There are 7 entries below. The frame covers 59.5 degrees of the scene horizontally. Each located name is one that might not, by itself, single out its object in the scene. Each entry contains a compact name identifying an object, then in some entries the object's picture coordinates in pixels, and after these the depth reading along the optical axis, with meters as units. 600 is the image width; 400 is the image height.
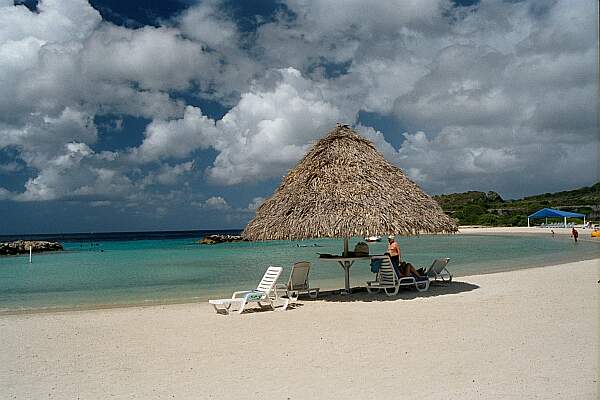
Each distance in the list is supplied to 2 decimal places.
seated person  9.92
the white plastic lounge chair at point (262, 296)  8.39
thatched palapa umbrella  8.71
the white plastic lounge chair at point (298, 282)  9.27
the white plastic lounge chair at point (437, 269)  10.66
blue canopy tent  44.24
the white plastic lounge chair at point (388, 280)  9.48
